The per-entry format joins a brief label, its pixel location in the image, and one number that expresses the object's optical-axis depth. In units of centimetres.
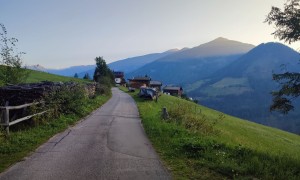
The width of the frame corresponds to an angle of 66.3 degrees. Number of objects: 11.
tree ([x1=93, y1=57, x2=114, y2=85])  7443
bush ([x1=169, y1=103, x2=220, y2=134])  1483
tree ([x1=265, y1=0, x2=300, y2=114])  1499
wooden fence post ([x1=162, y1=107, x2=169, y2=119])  1674
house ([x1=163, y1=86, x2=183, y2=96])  10149
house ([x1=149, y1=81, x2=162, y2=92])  10149
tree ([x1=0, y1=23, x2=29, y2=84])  2187
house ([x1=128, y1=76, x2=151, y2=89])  9136
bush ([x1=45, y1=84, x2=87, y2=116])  1412
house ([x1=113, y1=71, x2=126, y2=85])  10533
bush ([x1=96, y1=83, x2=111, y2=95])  4094
